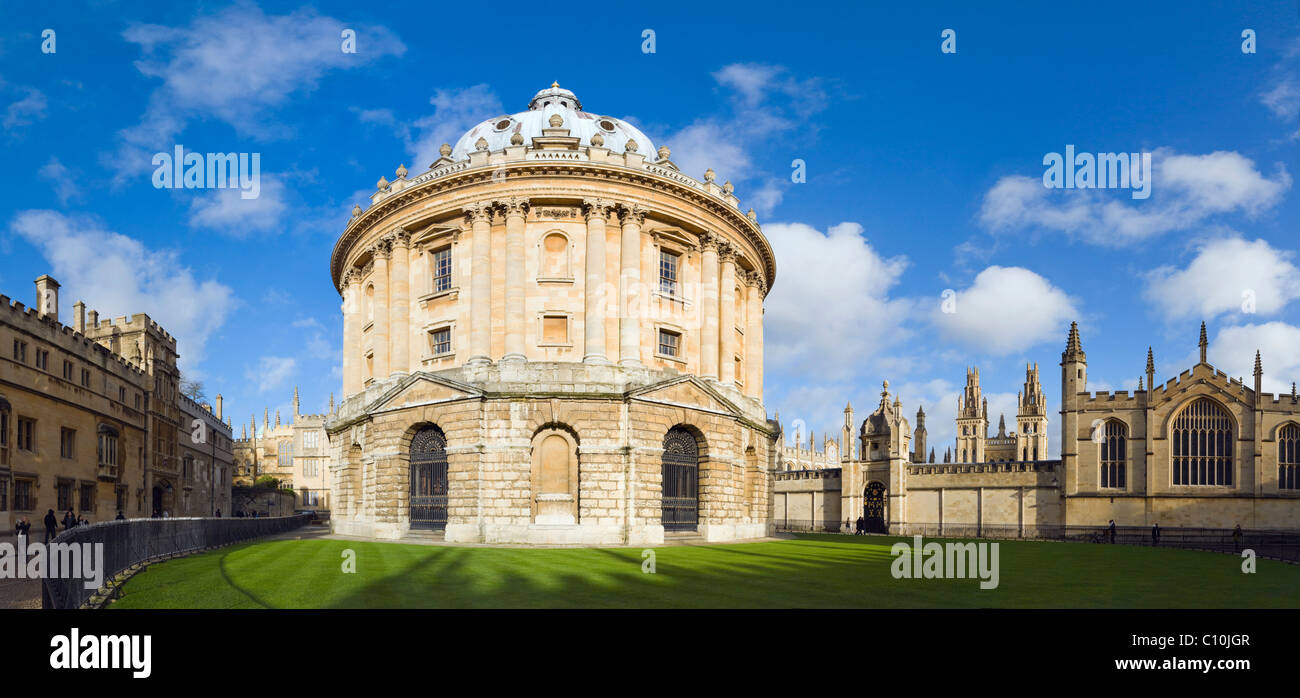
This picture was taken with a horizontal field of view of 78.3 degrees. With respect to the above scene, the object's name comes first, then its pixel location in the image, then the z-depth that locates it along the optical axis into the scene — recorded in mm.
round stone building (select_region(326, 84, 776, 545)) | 34562
